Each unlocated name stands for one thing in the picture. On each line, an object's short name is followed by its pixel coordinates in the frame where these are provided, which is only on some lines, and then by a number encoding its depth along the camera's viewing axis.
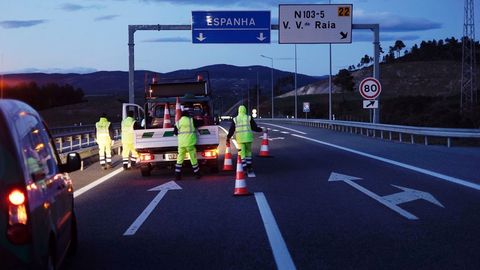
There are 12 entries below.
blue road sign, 34.84
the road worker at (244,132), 18.03
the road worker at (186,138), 16.84
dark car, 5.15
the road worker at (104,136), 21.36
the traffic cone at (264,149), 24.39
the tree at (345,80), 186.75
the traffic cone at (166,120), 19.05
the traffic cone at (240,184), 13.71
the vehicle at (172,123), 18.03
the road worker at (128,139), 20.56
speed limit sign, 32.19
